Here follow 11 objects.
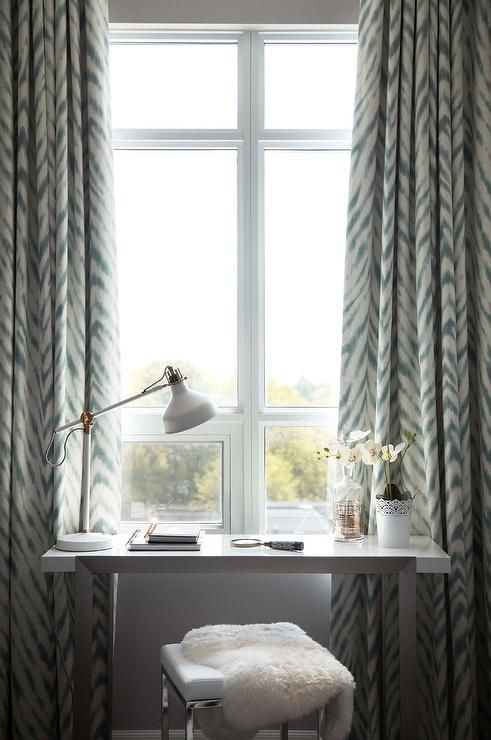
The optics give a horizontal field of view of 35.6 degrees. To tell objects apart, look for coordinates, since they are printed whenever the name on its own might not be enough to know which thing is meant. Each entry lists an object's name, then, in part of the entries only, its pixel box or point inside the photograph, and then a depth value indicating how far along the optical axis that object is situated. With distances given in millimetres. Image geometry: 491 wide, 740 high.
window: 2785
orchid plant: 2434
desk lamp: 2312
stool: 1826
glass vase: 2490
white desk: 2281
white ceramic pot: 2406
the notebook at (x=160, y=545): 2346
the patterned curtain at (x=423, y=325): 2553
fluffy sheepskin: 1767
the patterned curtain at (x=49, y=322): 2533
